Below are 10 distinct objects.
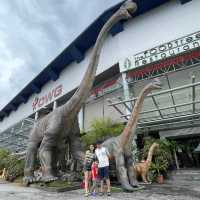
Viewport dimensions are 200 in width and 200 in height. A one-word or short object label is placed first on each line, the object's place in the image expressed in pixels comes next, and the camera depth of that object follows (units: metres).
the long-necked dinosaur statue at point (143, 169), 9.38
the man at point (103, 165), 6.50
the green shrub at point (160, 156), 10.15
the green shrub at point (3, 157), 16.57
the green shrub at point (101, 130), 13.12
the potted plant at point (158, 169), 10.00
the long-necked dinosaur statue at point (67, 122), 8.09
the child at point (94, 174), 6.55
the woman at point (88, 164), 6.71
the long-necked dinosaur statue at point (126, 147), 7.18
